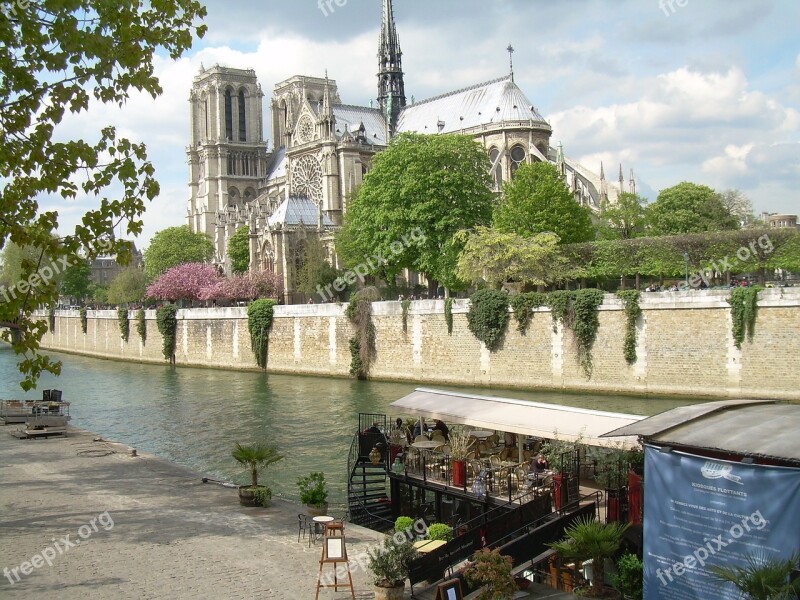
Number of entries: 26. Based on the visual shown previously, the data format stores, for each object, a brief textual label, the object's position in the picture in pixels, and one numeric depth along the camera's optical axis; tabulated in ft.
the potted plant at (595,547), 33.53
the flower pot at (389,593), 33.78
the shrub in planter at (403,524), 43.50
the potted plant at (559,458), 41.78
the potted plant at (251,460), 50.83
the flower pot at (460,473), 47.70
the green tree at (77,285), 295.69
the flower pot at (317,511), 46.98
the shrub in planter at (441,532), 41.32
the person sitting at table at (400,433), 58.34
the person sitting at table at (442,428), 57.52
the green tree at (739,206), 186.77
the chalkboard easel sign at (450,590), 31.24
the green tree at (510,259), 127.75
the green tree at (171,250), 267.80
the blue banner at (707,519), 28.02
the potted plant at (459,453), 47.88
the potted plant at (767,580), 25.27
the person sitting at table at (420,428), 58.44
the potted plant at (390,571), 33.88
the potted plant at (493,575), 30.76
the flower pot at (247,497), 50.83
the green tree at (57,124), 28.30
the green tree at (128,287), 267.80
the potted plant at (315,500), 47.19
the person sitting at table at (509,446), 51.65
